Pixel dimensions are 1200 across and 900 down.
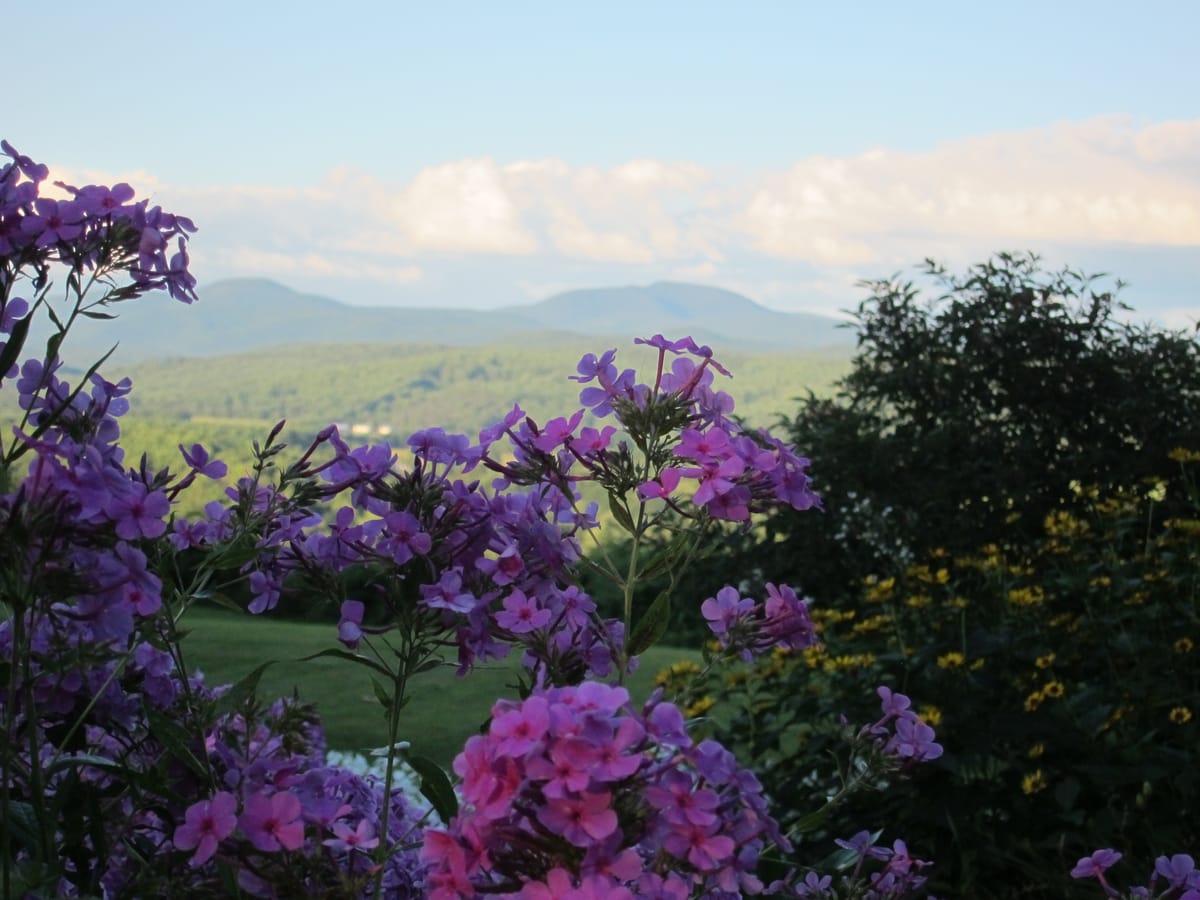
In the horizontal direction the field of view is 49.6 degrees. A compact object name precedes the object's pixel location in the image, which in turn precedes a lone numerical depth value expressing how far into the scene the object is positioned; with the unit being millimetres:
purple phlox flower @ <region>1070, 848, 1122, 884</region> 1145
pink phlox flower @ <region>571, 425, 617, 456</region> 1039
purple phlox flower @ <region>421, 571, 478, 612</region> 939
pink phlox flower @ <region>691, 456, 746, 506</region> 941
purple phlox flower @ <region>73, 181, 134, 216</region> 1027
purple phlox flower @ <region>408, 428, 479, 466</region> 1050
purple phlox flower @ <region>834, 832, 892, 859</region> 1105
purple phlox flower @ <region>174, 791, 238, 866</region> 827
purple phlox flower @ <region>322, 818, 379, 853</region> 911
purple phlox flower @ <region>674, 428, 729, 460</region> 966
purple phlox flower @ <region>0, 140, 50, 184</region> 1026
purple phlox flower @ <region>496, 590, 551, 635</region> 927
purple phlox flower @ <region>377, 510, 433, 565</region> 978
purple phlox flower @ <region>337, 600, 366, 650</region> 973
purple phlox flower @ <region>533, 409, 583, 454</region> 1045
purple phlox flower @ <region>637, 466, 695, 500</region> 954
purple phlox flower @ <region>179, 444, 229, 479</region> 1087
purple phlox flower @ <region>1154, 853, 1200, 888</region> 1153
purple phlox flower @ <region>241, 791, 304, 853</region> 828
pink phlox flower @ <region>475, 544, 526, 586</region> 961
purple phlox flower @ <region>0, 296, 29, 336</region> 1013
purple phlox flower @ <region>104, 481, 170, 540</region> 791
